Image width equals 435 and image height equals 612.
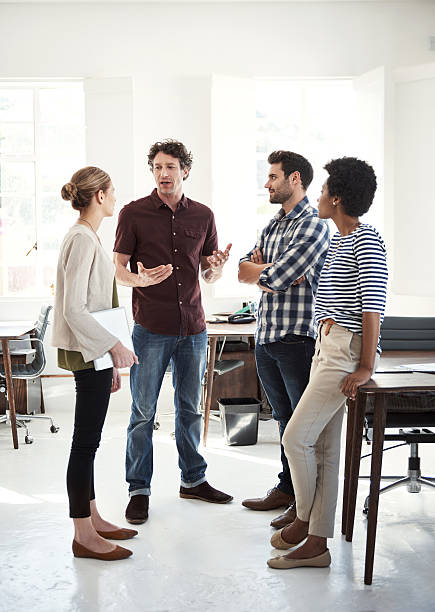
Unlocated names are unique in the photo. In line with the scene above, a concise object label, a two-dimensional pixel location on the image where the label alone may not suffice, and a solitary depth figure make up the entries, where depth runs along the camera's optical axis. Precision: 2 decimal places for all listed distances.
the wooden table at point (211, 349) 5.98
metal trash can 5.94
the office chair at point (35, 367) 6.45
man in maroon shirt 4.09
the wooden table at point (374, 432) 3.15
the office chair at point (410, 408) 3.77
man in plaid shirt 3.73
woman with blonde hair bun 3.26
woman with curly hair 3.13
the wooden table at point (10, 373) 5.91
